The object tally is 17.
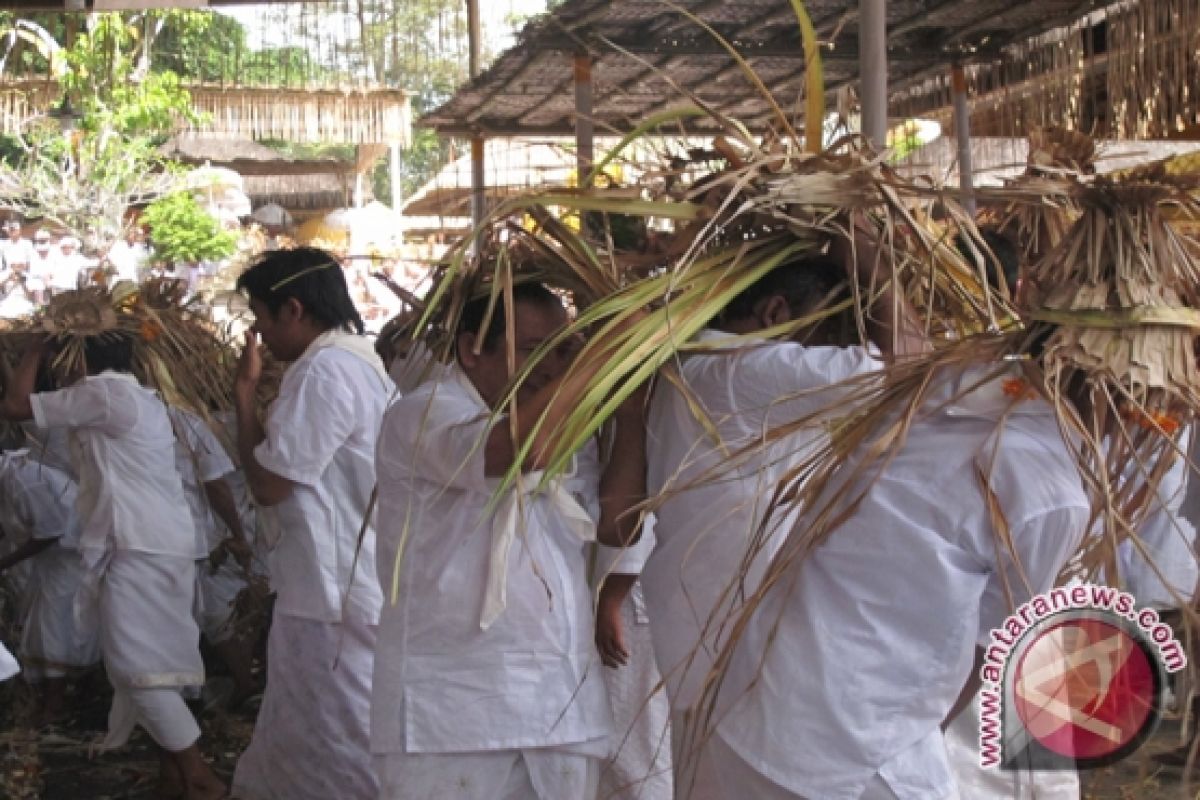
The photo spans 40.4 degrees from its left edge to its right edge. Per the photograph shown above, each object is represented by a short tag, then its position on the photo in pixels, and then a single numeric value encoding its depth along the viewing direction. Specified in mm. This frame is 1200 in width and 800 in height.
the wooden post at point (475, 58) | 10438
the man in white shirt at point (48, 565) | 6547
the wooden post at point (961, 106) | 7568
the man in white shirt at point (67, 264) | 14734
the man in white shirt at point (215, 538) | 6070
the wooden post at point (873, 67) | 5492
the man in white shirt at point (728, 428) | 2748
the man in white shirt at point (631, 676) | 3459
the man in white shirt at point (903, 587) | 2182
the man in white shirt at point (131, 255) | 16047
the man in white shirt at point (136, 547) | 5160
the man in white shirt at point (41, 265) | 14438
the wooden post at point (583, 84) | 7566
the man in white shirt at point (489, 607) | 3033
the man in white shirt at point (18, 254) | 14531
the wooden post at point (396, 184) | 22188
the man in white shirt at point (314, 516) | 4422
